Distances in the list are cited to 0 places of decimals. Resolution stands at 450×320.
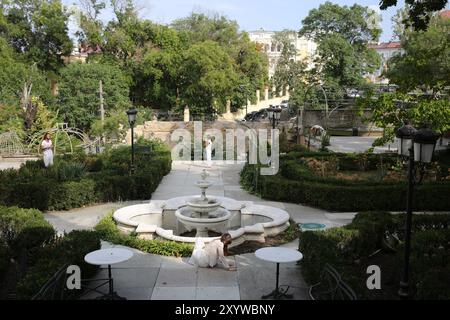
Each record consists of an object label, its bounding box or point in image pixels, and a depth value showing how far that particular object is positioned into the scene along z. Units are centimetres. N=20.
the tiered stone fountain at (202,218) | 1091
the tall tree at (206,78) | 3722
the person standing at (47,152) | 1640
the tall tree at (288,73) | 4584
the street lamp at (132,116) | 1550
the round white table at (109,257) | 725
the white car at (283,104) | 5618
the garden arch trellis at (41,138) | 2380
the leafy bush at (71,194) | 1336
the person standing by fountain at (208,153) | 2106
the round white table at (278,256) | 747
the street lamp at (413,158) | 668
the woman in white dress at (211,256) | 895
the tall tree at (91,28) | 4038
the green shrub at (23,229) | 892
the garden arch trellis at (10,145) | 2373
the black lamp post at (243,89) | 4617
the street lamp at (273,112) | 1775
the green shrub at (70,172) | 1451
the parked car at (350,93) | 4573
